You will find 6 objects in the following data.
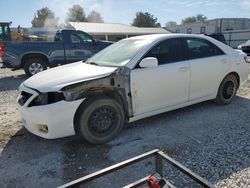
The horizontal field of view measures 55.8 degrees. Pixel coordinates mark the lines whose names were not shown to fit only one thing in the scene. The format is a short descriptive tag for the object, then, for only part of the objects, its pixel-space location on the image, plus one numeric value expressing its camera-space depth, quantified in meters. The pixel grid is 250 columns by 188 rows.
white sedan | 3.36
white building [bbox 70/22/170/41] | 30.75
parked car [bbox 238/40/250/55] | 15.16
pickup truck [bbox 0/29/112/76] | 8.97
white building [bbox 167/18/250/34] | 37.81
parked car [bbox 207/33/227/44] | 16.22
